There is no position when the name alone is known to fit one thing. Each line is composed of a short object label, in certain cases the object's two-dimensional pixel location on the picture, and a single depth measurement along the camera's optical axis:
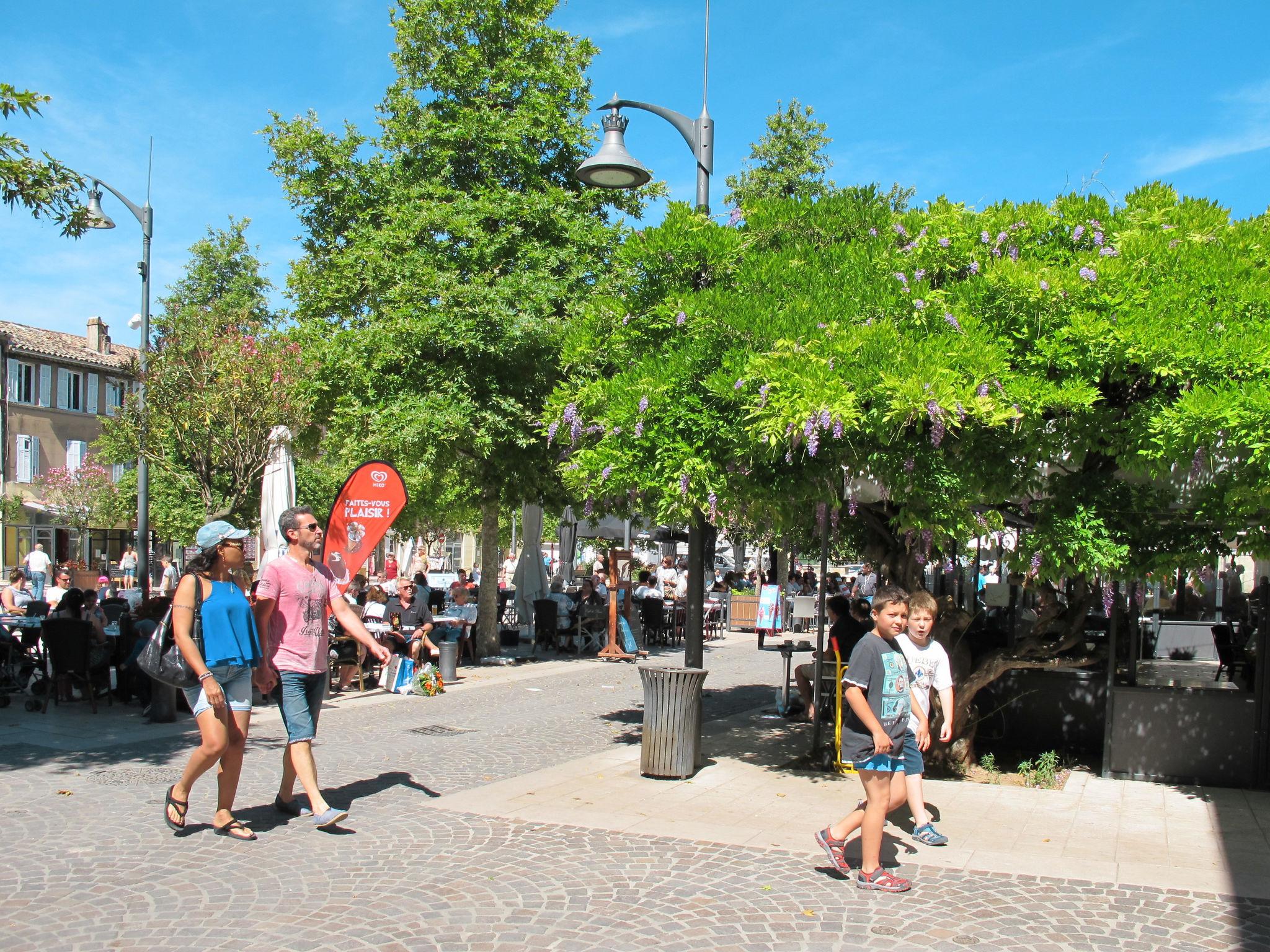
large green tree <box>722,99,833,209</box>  34.00
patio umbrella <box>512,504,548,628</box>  19.89
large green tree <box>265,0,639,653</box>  14.76
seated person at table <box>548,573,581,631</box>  19.20
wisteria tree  6.42
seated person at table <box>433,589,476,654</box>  14.98
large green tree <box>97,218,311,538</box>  18.05
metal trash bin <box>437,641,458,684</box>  14.14
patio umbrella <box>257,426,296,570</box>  14.45
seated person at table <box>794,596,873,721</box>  9.09
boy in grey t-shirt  5.32
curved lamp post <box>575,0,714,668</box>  8.69
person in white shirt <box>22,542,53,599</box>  23.94
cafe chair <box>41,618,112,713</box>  10.91
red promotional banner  12.35
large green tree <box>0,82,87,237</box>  9.32
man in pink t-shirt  6.15
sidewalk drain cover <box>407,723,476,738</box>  10.21
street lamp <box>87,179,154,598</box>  17.81
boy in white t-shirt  6.09
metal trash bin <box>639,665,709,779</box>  8.08
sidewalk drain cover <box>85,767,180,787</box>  7.64
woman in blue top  5.77
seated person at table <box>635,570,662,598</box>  21.24
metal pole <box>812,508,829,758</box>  8.80
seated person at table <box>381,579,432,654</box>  13.51
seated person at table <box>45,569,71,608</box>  15.94
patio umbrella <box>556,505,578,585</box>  22.44
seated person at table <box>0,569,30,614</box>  14.74
